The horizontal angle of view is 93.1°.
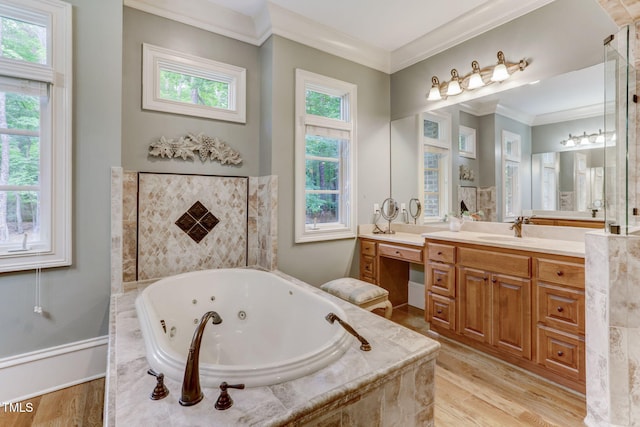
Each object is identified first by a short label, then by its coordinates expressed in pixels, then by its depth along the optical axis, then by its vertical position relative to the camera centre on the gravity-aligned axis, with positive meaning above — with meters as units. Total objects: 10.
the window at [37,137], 1.95 +0.51
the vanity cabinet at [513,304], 1.91 -0.65
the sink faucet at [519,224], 2.57 -0.08
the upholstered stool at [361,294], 2.47 -0.66
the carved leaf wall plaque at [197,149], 2.52 +0.58
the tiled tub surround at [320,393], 0.97 -0.64
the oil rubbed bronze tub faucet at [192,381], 1.02 -0.57
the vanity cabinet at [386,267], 3.19 -0.59
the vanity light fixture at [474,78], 2.54 +1.25
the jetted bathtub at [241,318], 1.46 -0.68
